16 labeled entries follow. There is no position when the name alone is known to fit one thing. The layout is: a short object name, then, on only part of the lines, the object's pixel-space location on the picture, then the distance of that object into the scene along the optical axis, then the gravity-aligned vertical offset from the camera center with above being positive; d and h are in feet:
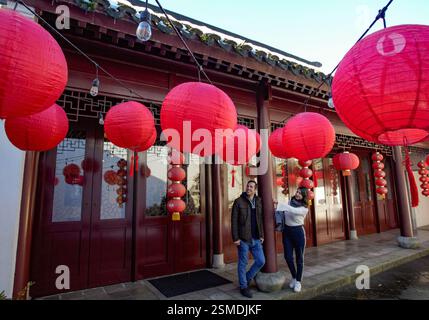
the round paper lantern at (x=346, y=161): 19.11 +2.70
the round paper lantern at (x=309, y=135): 9.97 +2.53
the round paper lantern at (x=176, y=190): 13.76 +0.45
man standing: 13.71 -2.19
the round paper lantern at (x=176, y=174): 14.01 +1.39
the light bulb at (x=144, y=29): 6.52 +4.57
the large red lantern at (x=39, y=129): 7.27 +2.19
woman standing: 14.10 -2.07
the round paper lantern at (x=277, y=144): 12.98 +2.86
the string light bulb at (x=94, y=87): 10.61 +4.87
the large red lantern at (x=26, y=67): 4.33 +2.52
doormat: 14.57 -5.49
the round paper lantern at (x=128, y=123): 8.50 +2.67
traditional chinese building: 10.33 +1.47
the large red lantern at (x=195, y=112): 6.54 +2.34
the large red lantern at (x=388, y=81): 5.10 +2.54
